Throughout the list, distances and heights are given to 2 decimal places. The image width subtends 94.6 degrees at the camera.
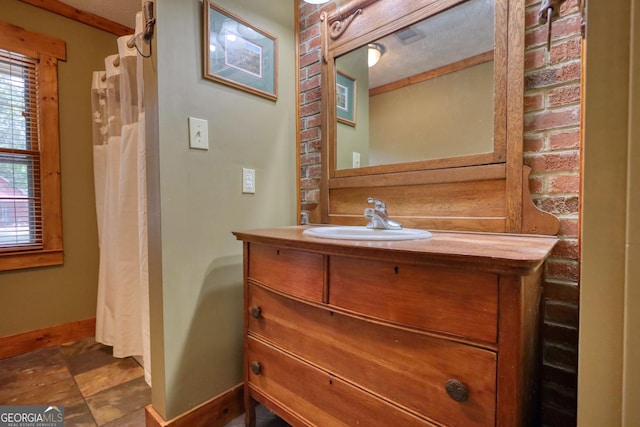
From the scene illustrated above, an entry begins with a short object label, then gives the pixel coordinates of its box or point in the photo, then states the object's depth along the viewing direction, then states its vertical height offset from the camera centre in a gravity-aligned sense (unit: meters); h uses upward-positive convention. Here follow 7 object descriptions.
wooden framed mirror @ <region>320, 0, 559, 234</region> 1.02 +0.39
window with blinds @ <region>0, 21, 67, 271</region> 1.90 +0.38
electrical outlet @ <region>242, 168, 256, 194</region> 1.44 +0.13
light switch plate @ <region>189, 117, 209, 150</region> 1.23 +0.31
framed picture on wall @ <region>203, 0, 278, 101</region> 1.29 +0.73
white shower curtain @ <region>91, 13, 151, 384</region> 1.66 +0.00
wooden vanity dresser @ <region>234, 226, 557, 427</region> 0.62 -0.32
